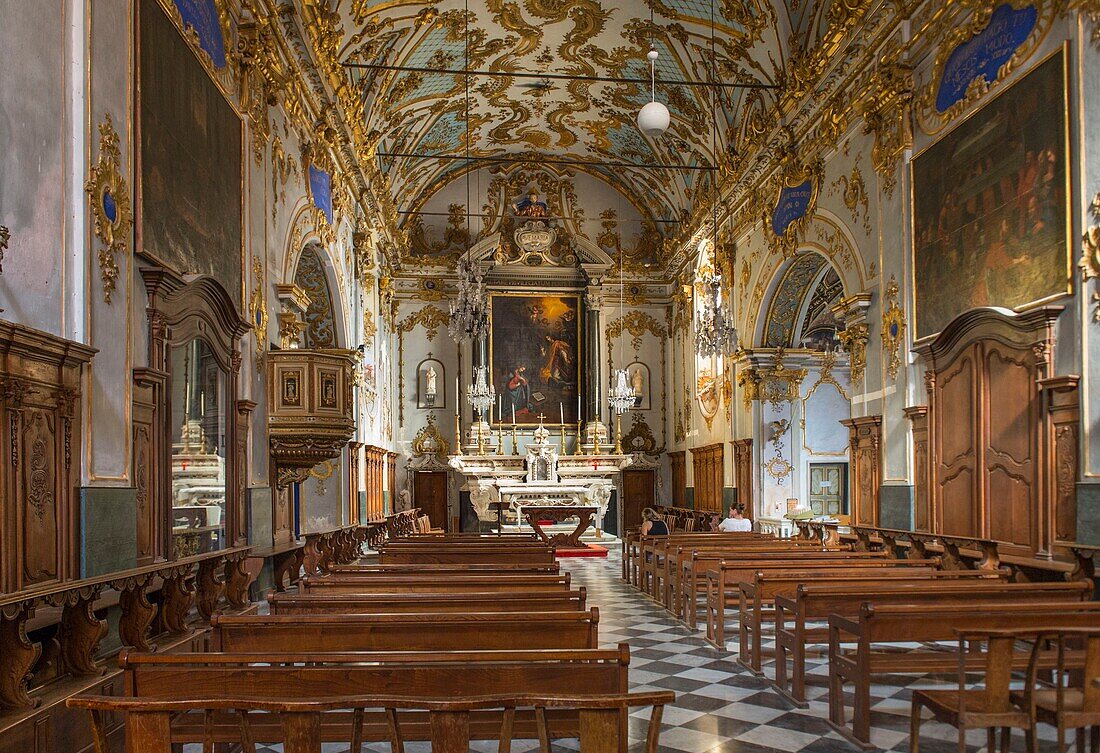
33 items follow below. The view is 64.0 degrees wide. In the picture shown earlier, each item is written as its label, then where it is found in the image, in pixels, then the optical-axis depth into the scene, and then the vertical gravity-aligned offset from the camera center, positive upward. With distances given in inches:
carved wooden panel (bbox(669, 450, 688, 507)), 968.3 -62.4
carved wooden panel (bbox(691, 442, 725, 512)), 813.2 -53.4
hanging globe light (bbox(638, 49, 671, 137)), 414.0 +143.1
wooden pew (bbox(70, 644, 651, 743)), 141.0 -41.3
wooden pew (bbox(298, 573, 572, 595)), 263.3 -50.3
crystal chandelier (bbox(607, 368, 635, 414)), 843.4 +25.4
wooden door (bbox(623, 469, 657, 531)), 1019.9 -85.5
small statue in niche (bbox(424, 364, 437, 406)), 1000.2 +42.5
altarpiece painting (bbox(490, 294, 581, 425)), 1002.1 +75.1
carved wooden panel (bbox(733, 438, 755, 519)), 721.6 -44.8
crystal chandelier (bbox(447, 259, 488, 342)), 580.7 +77.1
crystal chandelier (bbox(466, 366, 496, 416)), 865.5 +29.3
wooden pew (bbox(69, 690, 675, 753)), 110.7 -38.0
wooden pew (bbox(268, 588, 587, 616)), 225.6 -47.5
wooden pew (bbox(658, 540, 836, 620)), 362.9 -63.1
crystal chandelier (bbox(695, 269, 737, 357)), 578.6 +58.3
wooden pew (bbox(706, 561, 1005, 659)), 276.8 -51.7
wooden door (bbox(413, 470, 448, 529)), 992.2 -81.8
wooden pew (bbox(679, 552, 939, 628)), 316.5 -54.7
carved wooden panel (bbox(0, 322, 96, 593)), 209.6 -7.5
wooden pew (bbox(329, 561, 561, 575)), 309.6 -52.9
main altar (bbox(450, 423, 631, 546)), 721.0 -59.9
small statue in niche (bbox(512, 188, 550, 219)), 1011.9 +247.6
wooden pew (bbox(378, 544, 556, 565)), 394.7 -61.7
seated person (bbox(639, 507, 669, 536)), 576.4 -74.0
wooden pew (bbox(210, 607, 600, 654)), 188.7 -45.3
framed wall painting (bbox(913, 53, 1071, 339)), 344.2 +91.8
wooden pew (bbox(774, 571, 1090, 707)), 235.8 -48.3
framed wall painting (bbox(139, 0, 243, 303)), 307.3 +103.5
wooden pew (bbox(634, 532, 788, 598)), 450.3 -67.2
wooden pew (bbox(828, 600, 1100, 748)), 203.3 -48.2
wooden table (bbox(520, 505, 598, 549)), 687.7 -76.0
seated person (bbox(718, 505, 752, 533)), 592.4 -71.6
